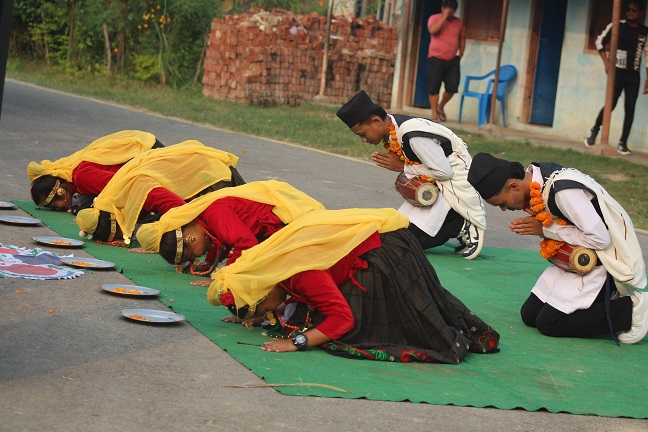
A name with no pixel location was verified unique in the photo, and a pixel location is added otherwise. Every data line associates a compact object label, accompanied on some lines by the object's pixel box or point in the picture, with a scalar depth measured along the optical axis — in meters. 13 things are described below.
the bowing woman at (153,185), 10.24
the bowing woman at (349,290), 7.39
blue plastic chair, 26.03
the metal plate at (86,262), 9.51
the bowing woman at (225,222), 8.64
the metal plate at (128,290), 8.64
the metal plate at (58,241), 10.31
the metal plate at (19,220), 11.12
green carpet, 6.87
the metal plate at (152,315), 7.86
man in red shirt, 24.64
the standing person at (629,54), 21.34
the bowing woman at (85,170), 11.32
